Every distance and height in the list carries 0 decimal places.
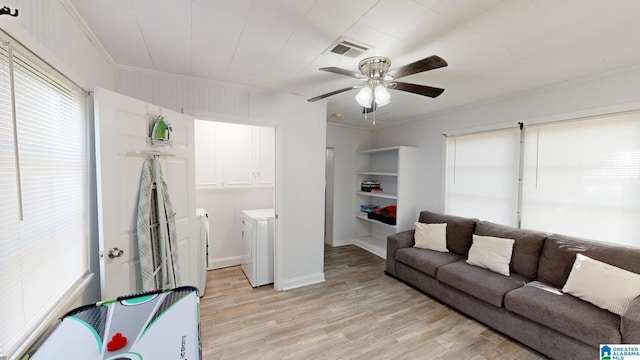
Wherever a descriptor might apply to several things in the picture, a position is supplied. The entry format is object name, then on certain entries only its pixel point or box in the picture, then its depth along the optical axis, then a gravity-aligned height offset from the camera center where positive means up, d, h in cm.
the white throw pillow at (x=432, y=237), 318 -90
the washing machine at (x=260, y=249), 302 -101
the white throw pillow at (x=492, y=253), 252 -90
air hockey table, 90 -69
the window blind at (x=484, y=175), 292 -4
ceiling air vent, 169 +92
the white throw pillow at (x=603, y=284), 174 -87
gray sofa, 170 -107
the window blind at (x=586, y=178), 212 -5
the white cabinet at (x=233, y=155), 349 +24
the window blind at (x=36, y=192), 95 -11
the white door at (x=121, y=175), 150 -3
